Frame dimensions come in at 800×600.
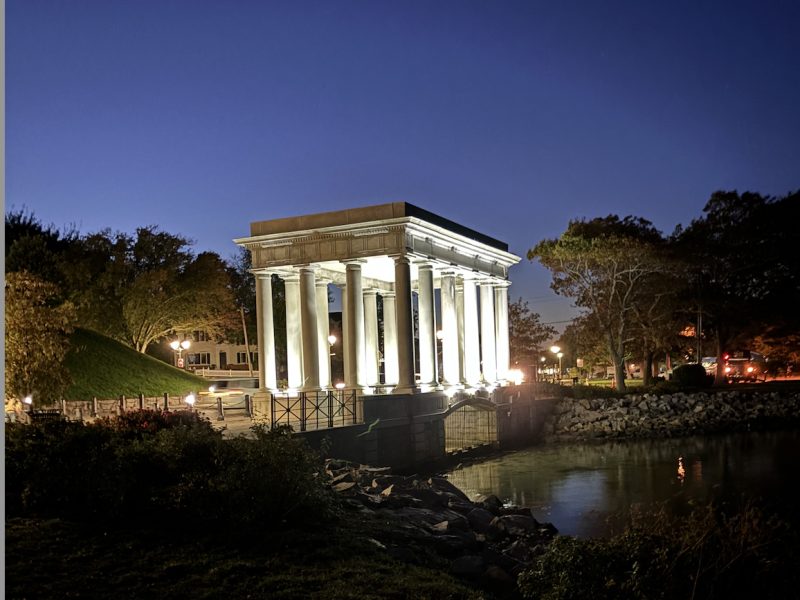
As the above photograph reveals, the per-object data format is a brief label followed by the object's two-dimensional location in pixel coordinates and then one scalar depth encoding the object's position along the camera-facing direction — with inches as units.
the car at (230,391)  1597.9
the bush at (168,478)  534.6
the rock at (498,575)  512.4
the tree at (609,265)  1931.6
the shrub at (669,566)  377.4
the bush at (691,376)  2231.8
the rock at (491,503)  863.9
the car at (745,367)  2798.7
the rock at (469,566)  515.8
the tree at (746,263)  2219.5
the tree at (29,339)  1043.9
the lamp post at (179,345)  2062.1
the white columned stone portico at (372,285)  1323.8
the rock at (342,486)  709.3
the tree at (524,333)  2687.0
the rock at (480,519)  743.1
